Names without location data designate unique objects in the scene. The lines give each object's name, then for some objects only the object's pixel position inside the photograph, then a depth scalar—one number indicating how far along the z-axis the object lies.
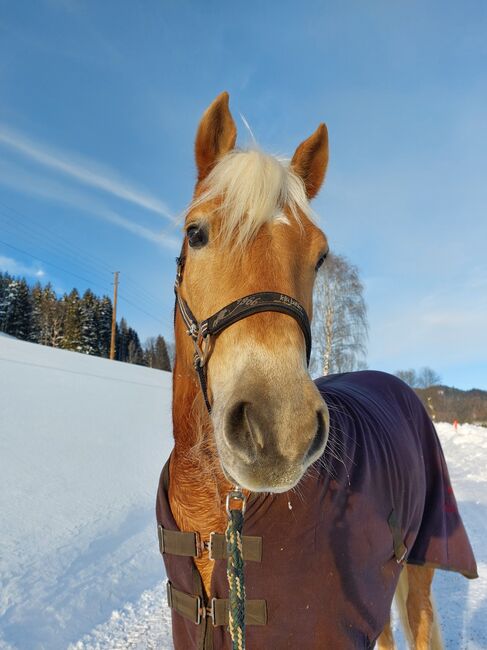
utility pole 31.83
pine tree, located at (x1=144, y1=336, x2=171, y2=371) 58.94
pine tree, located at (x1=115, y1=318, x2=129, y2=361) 61.94
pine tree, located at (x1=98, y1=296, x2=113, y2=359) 55.22
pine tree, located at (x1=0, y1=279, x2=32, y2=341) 54.69
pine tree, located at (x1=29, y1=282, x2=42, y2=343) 56.25
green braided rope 1.37
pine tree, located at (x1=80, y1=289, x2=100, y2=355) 50.91
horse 1.29
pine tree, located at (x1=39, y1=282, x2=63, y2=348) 55.34
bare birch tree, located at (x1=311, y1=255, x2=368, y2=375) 16.75
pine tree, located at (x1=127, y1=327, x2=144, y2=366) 67.12
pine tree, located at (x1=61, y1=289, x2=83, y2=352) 49.97
